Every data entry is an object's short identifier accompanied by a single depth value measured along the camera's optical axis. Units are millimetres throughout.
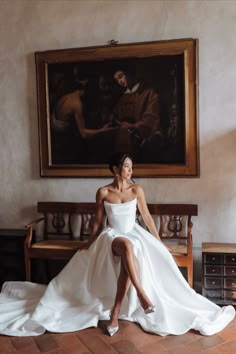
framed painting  3801
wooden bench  3652
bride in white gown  2980
